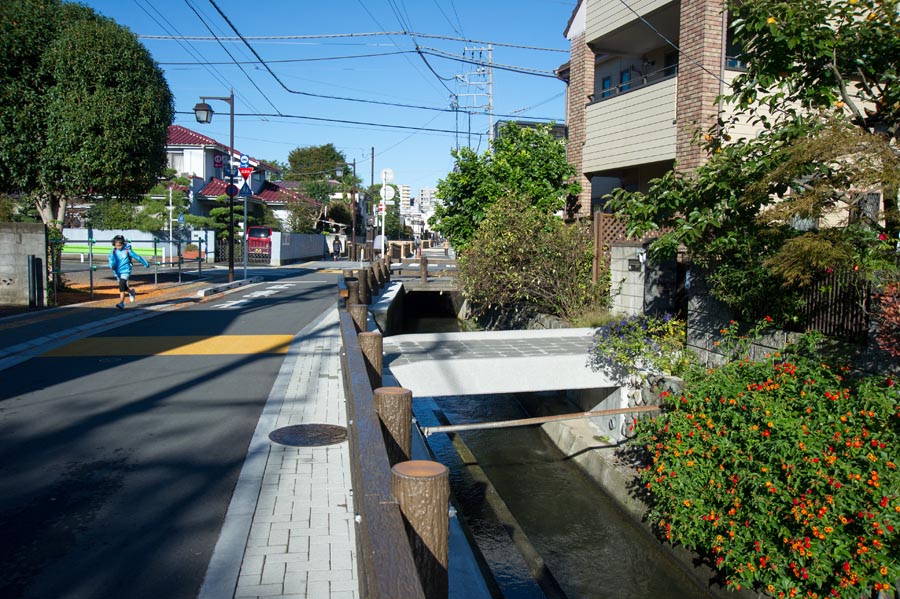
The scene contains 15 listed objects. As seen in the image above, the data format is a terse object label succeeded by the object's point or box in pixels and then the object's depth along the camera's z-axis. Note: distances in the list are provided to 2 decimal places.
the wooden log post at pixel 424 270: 24.08
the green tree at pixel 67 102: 16.53
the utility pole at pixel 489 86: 47.12
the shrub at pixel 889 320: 5.05
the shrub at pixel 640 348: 8.88
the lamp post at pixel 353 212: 43.90
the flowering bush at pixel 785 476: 4.64
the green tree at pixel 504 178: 17.41
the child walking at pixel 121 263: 15.73
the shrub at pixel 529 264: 13.24
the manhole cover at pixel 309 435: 6.35
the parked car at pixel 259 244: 37.23
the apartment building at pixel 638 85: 12.93
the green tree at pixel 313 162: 83.79
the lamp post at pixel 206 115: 22.92
